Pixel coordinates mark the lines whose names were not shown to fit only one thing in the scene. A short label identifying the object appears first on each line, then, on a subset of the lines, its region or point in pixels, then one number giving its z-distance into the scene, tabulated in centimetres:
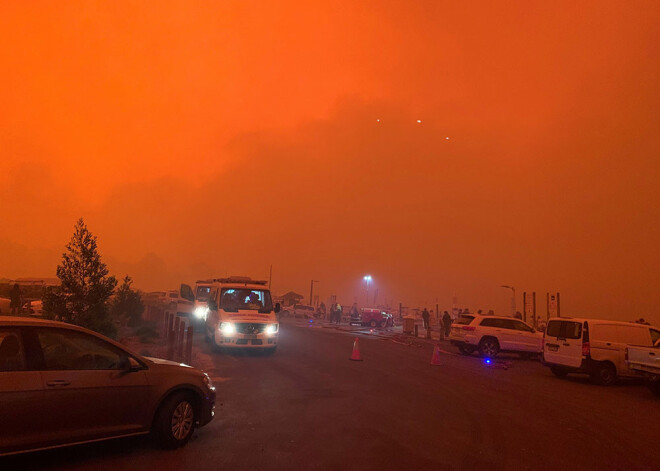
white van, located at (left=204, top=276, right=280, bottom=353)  1502
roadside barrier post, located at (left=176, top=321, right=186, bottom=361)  1359
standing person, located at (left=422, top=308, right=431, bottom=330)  3342
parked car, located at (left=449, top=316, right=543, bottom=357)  1945
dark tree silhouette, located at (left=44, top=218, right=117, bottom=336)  1331
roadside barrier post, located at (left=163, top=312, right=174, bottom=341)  1989
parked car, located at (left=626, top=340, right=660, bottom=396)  1134
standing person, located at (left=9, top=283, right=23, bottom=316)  2725
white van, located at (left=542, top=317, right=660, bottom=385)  1331
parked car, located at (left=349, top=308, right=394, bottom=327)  4319
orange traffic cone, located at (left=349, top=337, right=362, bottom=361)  1569
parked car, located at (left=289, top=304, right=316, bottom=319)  5559
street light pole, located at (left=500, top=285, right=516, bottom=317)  4206
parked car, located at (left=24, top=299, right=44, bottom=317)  2441
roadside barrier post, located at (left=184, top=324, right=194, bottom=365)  1238
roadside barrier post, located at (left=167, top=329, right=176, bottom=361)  1211
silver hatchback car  457
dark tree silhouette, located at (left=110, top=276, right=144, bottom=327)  2856
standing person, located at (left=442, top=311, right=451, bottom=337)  3114
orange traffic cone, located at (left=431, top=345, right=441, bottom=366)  1560
